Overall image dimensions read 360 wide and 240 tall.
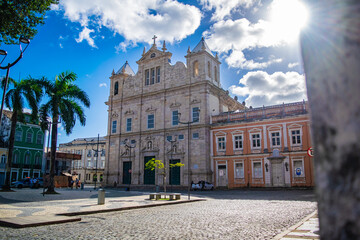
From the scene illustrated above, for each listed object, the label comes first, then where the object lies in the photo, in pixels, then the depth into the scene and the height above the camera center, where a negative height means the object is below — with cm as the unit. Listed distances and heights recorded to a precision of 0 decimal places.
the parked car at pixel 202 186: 3350 -163
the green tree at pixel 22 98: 2615 +656
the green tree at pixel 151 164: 2300 +60
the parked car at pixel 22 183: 3706 -147
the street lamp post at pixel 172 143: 3781 +369
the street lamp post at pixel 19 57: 1382 +626
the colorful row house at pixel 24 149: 4634 +360
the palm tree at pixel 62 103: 2517 +592
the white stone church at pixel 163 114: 3669 +787
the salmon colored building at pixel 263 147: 3037 +269
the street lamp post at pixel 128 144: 4158 +387
